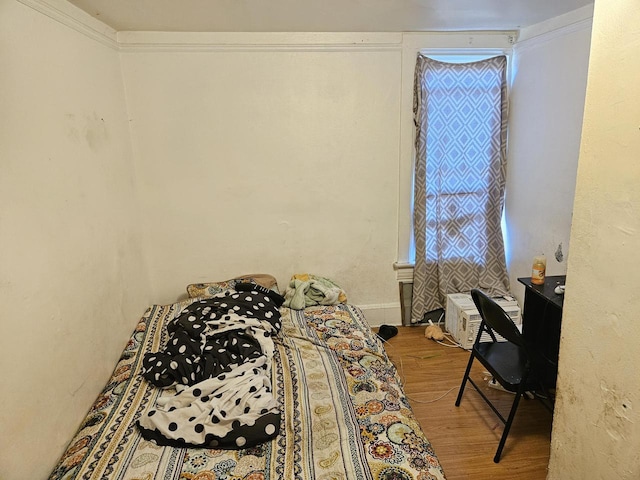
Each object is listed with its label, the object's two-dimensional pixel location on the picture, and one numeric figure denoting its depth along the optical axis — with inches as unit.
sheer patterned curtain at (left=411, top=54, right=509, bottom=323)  117.8
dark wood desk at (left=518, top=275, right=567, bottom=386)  80.4
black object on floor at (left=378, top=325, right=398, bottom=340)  125.2
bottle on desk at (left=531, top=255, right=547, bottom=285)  83.8
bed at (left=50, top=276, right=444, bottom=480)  60.6
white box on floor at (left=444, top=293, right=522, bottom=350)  114.5
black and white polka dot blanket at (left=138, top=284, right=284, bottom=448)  65.2
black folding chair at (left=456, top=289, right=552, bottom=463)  75.3
